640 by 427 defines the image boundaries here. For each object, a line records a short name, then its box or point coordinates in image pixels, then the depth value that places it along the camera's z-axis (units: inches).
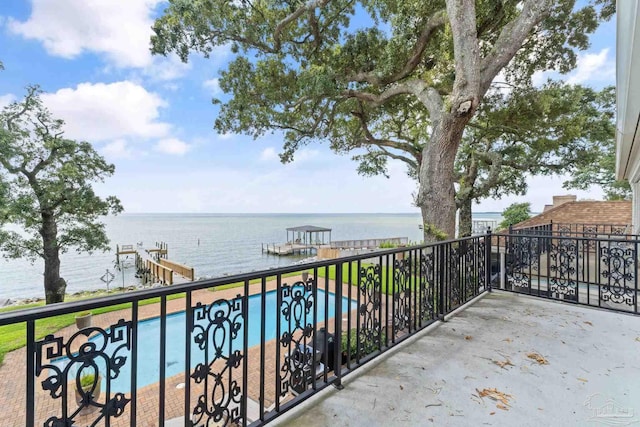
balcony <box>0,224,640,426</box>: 48.2
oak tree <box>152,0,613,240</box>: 161.0
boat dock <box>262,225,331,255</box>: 995.3
